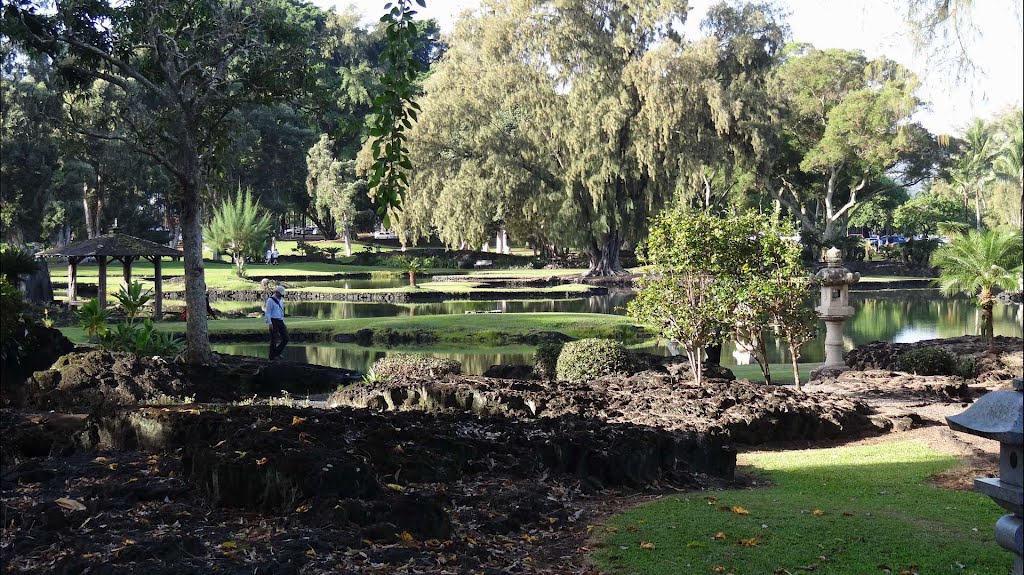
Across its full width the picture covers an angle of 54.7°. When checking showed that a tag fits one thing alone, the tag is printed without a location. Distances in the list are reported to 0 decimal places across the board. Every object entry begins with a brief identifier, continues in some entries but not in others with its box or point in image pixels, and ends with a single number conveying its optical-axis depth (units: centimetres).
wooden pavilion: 3014
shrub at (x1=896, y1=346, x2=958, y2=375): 1798
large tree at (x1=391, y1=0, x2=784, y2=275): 4534
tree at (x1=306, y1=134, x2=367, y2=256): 6322
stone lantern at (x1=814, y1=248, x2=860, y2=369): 1848
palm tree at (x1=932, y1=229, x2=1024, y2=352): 2055
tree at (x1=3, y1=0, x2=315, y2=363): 1603
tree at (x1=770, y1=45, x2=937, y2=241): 5328
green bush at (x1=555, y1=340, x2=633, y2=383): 1593
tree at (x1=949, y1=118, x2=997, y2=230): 5091
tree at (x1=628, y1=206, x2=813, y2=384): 1495
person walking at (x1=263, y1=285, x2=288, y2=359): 2048
